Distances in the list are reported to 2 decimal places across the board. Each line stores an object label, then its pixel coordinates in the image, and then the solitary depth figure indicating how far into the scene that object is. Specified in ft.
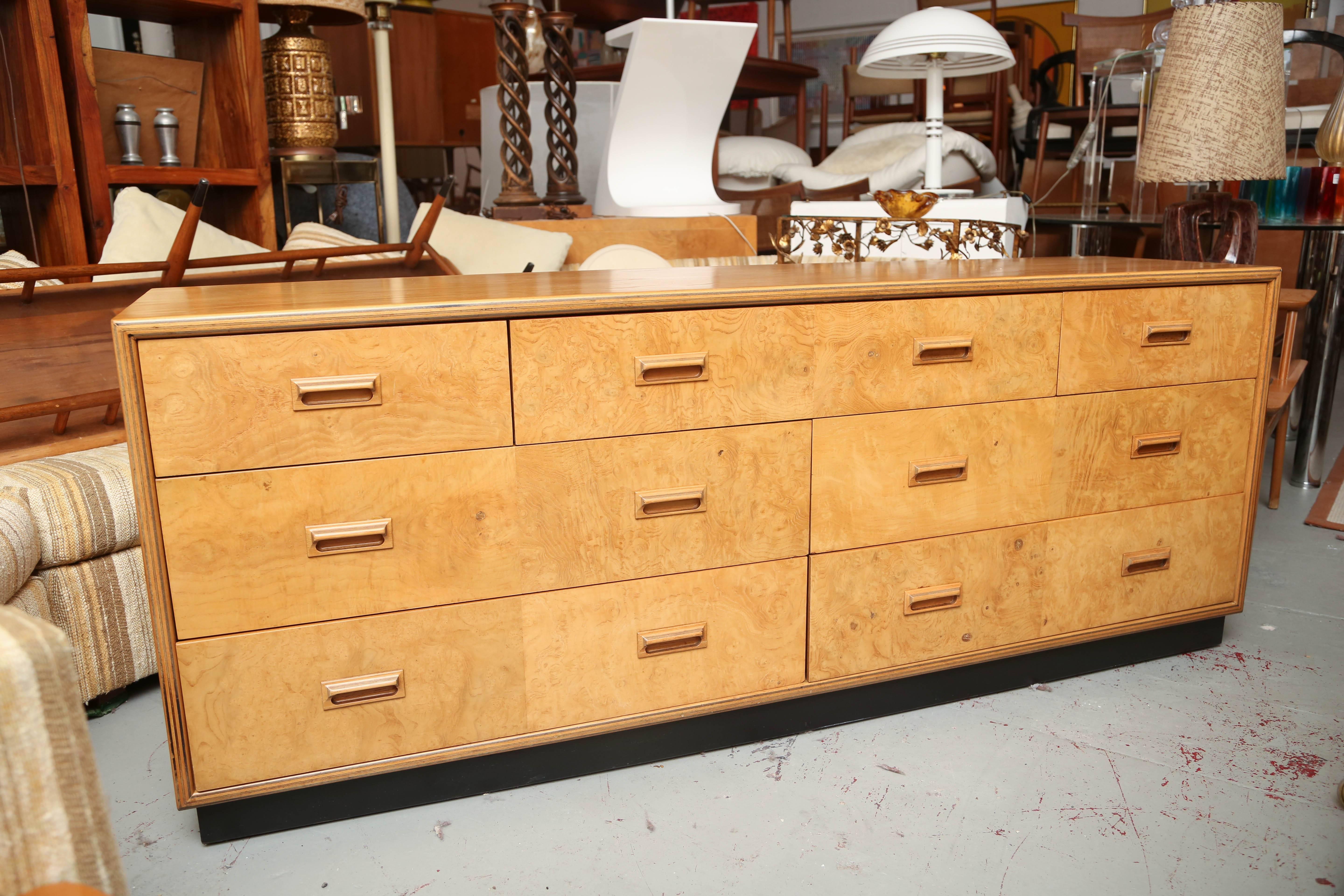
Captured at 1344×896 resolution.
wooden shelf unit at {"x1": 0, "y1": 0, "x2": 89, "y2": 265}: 8.58
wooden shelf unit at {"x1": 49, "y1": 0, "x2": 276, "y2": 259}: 9.05
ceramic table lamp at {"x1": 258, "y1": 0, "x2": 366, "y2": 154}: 11.03
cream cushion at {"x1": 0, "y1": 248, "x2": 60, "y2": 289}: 7.12
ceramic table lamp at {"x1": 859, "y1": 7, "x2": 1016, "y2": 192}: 8.83
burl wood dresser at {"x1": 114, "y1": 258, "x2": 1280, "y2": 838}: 4.22
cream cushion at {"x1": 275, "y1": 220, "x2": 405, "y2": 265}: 8.61
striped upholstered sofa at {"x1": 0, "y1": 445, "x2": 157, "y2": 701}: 5.27
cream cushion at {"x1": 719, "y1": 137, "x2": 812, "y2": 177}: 15.61
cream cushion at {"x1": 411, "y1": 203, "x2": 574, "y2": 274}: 8.46
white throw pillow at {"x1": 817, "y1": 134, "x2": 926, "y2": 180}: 15.48
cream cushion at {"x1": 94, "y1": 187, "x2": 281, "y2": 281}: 7.68
